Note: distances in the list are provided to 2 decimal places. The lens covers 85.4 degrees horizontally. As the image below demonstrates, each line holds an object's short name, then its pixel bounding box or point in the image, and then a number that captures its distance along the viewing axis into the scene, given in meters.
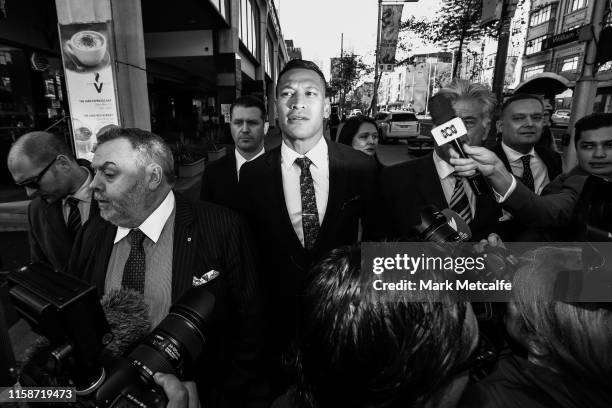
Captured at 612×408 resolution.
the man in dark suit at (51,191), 2.03
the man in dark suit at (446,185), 1.88
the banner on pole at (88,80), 4.61
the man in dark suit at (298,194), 1.94
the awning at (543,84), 3.98
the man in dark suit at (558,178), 1.34
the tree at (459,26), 11.49
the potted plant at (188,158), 9.32
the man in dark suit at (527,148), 2.38
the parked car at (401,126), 18.34
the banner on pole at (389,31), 12.12
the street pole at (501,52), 5.79
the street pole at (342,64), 36.33
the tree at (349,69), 37.84
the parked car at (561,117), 26.08
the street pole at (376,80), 16.08
